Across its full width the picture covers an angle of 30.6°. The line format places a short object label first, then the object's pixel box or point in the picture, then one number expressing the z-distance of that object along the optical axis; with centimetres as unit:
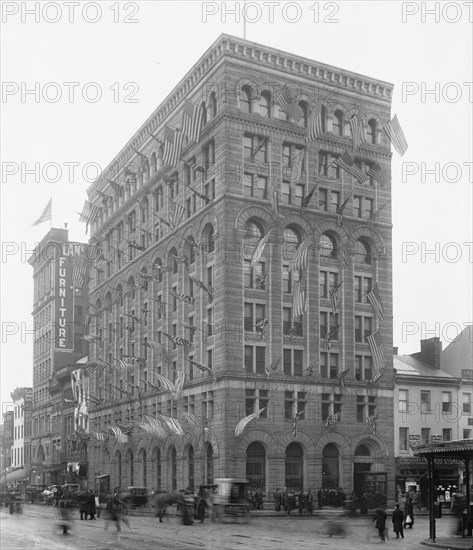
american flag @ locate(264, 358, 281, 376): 6621
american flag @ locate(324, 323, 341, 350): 6906
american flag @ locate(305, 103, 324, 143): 6238
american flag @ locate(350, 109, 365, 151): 6694
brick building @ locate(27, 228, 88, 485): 11594
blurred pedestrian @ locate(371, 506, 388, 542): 3572
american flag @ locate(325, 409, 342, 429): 6812
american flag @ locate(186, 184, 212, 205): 6689
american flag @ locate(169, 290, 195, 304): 6941
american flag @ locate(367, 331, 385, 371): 6688
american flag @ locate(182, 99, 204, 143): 6326
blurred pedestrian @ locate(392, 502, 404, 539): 3725
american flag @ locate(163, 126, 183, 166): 6831
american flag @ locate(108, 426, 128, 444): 8244
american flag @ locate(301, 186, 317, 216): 6662
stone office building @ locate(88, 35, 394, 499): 6638
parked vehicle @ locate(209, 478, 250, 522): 4853
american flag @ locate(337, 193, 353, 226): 7051
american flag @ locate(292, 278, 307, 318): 6308
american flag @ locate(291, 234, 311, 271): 6322
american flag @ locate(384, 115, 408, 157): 5872
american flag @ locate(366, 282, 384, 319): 6856
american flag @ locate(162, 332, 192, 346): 6712
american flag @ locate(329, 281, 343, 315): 6897
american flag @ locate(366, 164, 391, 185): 6512
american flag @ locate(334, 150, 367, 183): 6312
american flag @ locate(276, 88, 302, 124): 6619
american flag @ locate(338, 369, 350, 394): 6938
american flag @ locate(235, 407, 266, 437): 6259
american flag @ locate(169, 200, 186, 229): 7222
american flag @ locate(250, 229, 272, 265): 6088
